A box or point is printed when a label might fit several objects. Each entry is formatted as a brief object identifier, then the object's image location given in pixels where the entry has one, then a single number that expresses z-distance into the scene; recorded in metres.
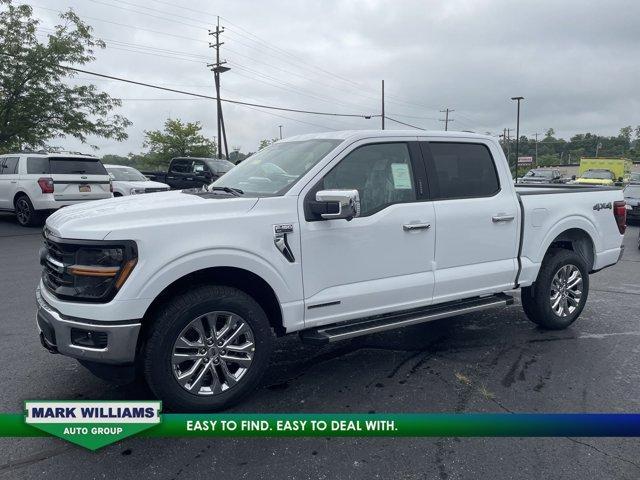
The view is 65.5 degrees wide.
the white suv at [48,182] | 12.01
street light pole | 55.86
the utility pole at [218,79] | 32.12
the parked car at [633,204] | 15.35
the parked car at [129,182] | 14.84
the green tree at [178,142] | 52.00
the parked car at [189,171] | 17.50
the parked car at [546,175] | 34.62
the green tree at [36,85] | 17.23
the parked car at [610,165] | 32.75
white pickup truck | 3.01
